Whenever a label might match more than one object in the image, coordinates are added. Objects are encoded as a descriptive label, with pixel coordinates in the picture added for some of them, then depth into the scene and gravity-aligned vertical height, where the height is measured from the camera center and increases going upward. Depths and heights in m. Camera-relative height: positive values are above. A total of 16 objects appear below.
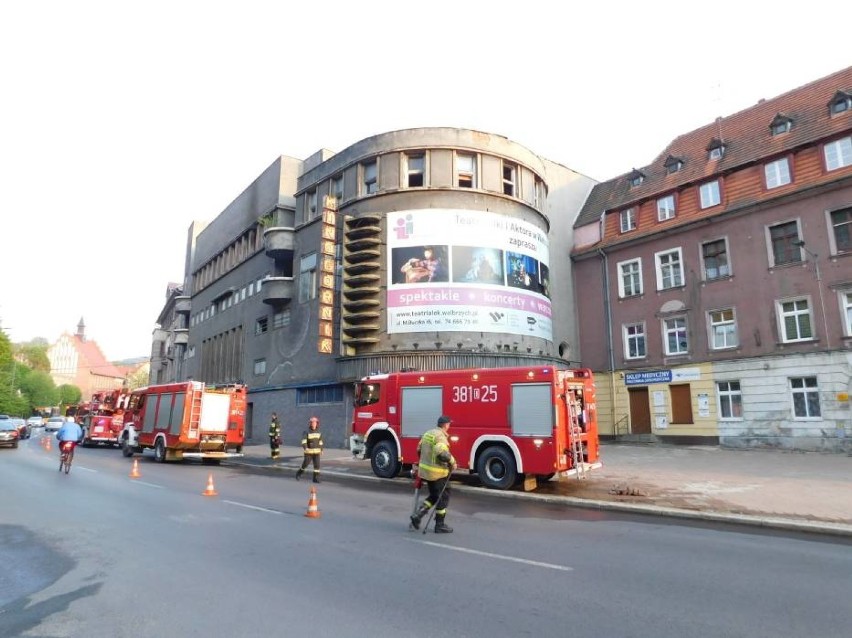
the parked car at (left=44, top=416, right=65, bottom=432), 58.28 -0.81
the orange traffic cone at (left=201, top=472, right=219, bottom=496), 11.63 -1.60
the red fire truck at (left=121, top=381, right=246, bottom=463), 19.89 -0.18
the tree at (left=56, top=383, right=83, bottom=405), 102.19 +4.27
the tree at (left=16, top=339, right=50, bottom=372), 98.06 +10.99
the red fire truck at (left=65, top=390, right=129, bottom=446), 30.16 -0.23
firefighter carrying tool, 8.03 -0.85
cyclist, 15.46 -0.58
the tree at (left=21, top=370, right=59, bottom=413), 85.56 +4.21
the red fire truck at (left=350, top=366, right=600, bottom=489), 12.55 -0.06
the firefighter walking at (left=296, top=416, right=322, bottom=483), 14.13 -0.70
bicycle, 15.48 -1.08
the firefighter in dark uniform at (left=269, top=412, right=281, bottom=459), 21.66 -0.83
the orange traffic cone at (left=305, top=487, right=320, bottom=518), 9.09 -1.56
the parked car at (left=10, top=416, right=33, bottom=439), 40.15 -1.07
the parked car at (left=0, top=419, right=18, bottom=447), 27.57 -0.95
